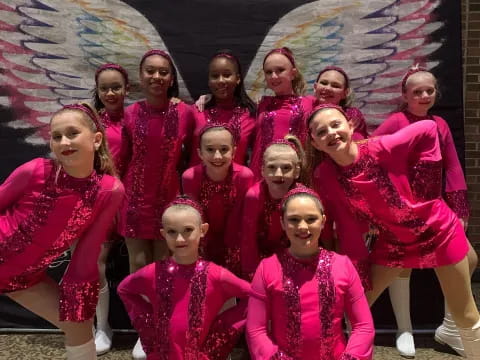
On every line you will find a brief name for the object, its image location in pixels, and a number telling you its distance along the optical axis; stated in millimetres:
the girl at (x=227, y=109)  3160
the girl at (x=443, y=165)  3115
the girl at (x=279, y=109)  3102
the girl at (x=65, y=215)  2301
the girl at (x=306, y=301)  2141
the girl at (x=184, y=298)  2326
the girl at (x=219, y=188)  2668
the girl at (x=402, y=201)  2428
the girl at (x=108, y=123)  3209
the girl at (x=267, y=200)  2566
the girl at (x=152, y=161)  3092
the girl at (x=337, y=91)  3188
